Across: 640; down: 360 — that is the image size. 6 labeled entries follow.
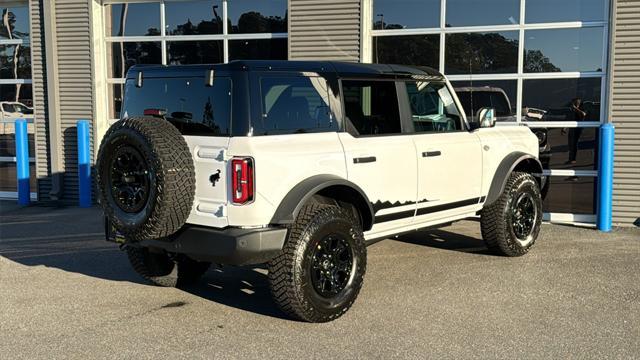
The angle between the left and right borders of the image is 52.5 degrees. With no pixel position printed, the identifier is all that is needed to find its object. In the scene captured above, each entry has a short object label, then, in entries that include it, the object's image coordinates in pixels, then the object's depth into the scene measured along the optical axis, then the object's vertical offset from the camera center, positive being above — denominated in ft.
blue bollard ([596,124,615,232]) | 26.76 -2.66
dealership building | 28.55 +2.85
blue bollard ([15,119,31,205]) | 35.37 -2.80
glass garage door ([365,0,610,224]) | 28.99 +2.22
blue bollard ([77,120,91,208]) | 34.24 -2.81
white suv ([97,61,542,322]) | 14.89 -1.46
